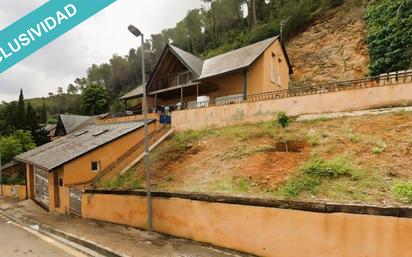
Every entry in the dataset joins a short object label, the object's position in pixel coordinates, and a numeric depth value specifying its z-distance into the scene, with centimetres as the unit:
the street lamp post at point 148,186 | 971
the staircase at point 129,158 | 1611
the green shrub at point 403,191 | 639
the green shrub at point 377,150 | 867
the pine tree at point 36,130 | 4285
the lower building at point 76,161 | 1521
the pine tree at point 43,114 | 7269
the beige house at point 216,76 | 2070
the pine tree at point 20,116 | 4619
